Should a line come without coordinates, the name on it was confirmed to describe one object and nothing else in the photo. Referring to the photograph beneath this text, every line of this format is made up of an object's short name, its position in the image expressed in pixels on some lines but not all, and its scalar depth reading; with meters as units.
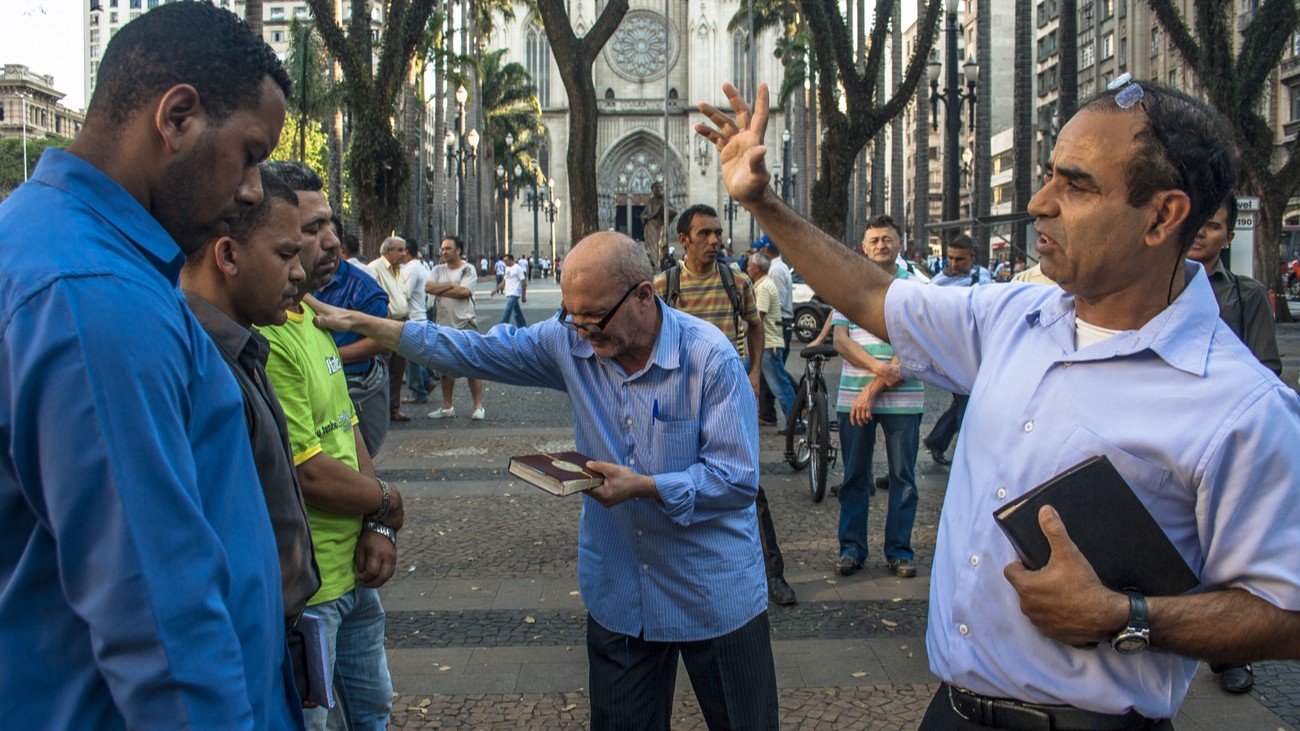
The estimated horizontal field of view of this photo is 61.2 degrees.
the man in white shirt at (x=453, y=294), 11.80
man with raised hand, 1.79
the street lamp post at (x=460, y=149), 42.20
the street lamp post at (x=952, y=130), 18.45
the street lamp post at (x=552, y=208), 72.98
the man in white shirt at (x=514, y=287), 16.77
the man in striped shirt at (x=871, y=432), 6.14
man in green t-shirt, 2.73
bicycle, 7.85
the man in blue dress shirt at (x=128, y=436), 1.32
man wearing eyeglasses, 2.91
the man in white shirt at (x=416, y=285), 11.62
